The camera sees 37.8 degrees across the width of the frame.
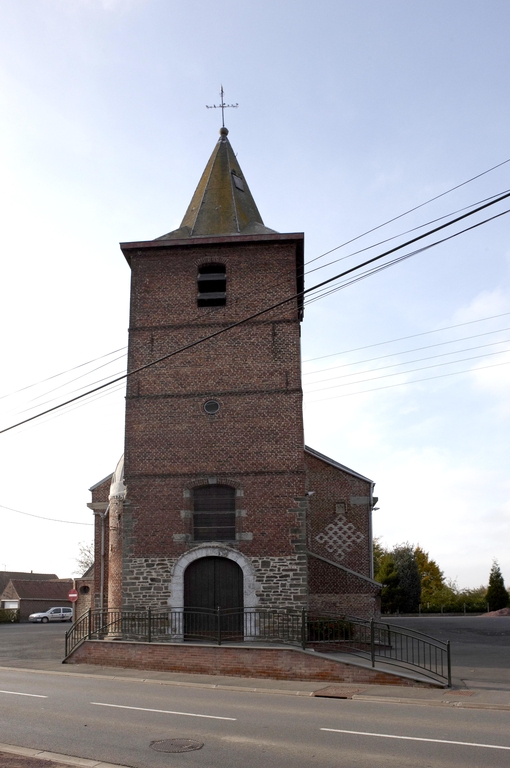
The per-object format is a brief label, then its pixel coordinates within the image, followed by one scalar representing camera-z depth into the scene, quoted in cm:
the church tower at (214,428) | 1966
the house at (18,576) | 7012
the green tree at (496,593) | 4931
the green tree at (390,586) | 4769
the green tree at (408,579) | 4819
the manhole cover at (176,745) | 829
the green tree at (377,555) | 5188
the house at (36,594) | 5875
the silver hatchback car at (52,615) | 5212
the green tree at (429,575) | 6229
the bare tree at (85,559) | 7339
